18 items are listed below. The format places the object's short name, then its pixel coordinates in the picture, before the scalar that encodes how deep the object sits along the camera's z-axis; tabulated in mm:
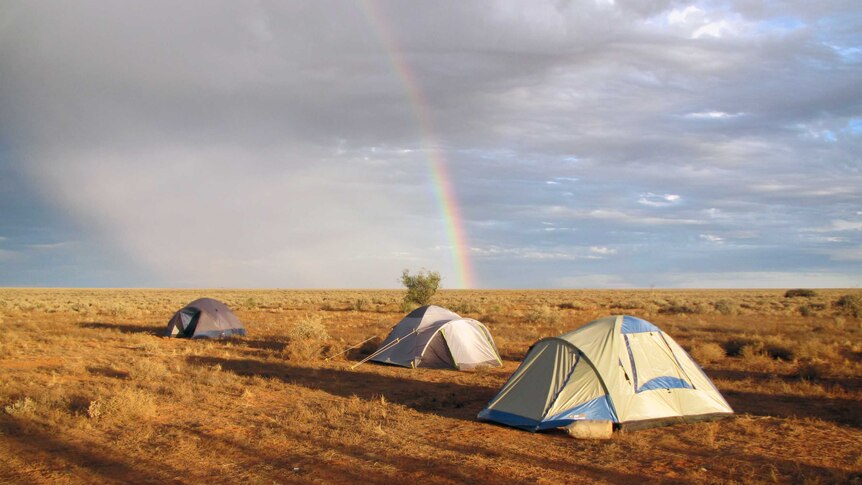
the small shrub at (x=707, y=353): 18188
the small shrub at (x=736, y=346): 19031
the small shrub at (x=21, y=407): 10828
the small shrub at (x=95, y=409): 10648
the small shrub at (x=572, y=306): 44784
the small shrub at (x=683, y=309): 38884
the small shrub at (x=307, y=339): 18531
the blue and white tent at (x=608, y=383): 9805
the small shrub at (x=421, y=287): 42562
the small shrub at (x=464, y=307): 38831
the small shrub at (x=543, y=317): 30969
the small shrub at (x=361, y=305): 43428
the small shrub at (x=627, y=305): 44194
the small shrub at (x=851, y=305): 33425
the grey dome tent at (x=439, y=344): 16766
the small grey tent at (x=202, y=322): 24312
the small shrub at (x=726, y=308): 38031
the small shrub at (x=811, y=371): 14914
